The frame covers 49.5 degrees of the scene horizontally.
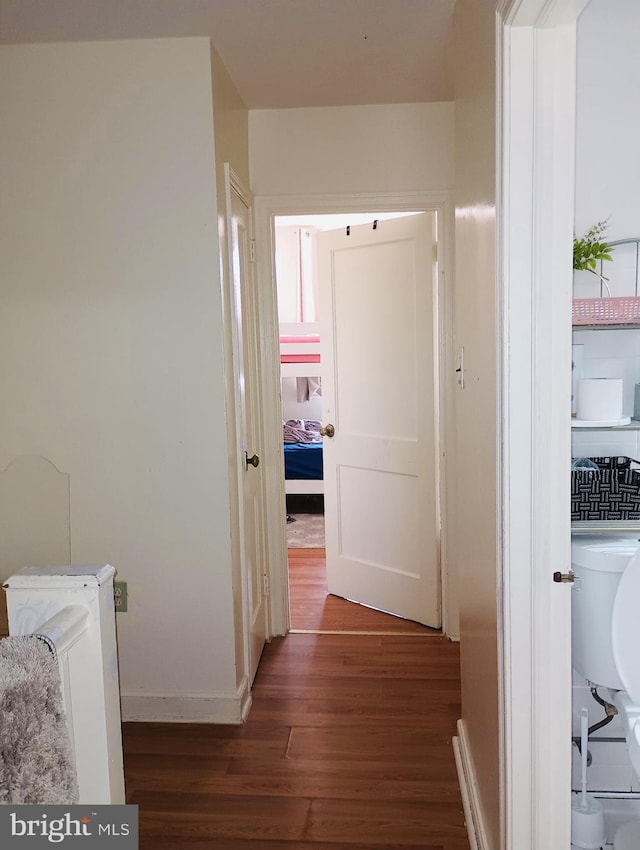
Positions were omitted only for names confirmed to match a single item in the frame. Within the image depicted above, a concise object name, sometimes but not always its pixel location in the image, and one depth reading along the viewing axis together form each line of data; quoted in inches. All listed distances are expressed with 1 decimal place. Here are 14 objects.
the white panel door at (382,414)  132.5
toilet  67.6
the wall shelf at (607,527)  71.1
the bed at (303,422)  227.5
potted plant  72.7
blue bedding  227.3
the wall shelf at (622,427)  71.9
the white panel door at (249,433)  110.3
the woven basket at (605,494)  72.6
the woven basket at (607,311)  71.2
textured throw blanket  36.1
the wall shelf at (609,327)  72.0
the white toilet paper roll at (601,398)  72.0
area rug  196.8
